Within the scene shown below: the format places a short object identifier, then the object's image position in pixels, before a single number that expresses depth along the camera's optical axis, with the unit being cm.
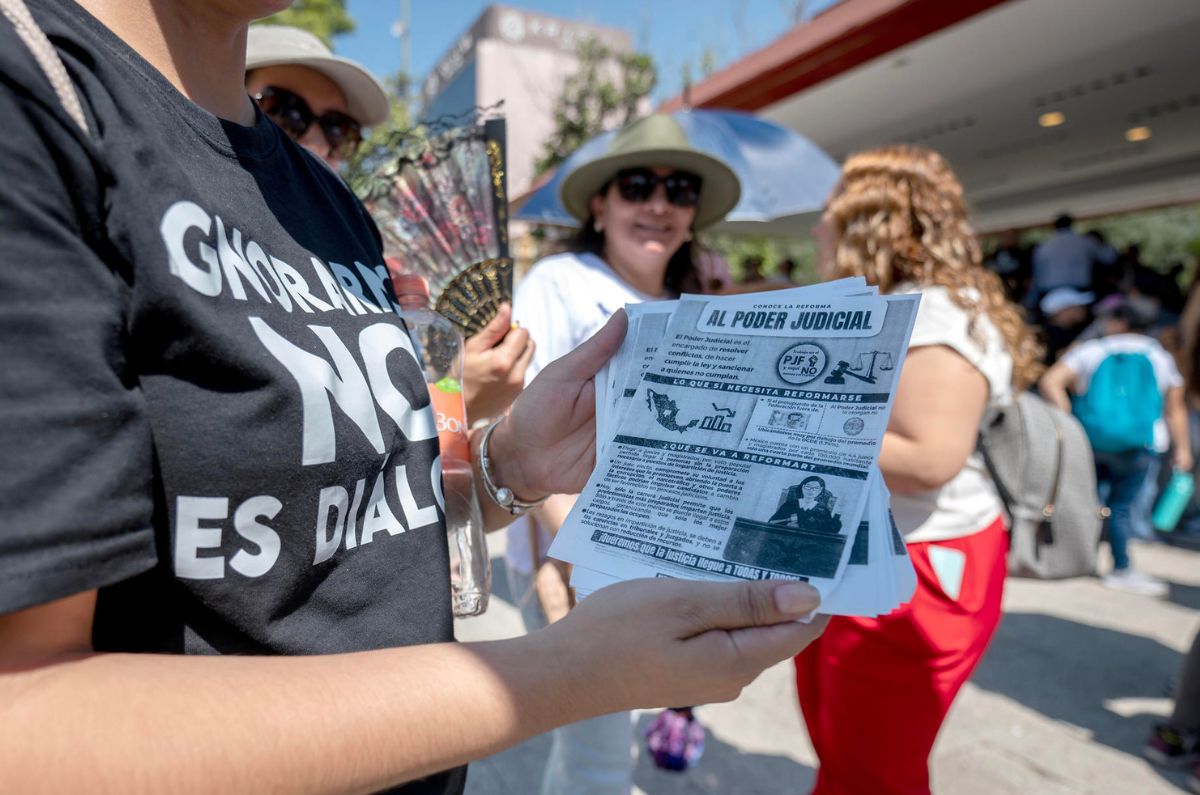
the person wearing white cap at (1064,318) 667
